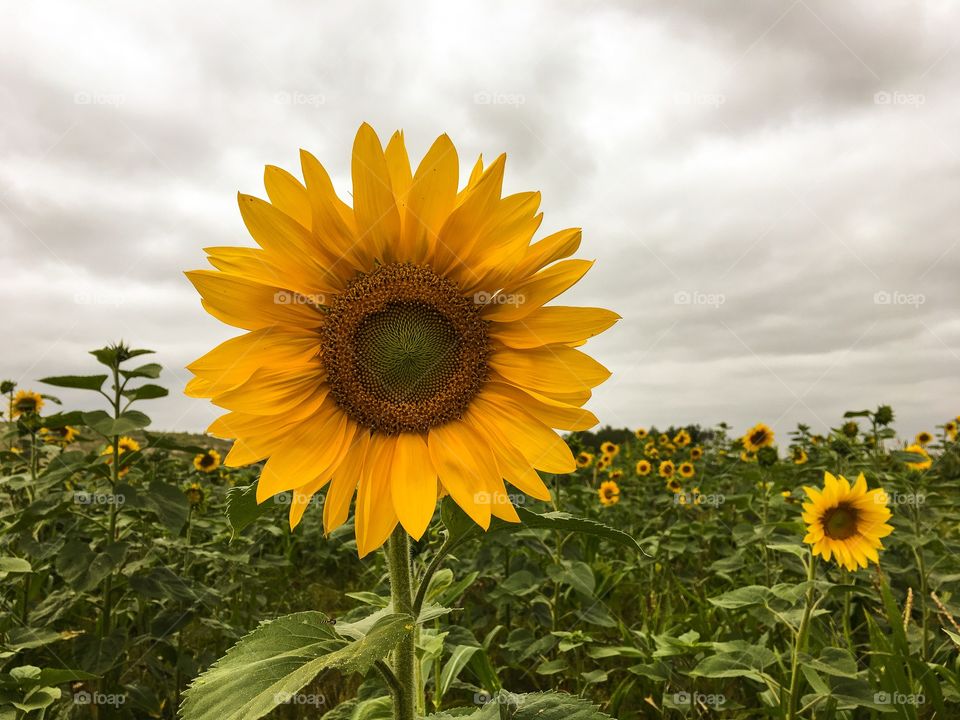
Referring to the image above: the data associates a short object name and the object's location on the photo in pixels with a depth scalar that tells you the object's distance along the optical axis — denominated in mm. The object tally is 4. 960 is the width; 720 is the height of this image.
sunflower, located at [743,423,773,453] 8141
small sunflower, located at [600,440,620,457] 10374
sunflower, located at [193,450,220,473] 6691
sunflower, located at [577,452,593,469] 6541
